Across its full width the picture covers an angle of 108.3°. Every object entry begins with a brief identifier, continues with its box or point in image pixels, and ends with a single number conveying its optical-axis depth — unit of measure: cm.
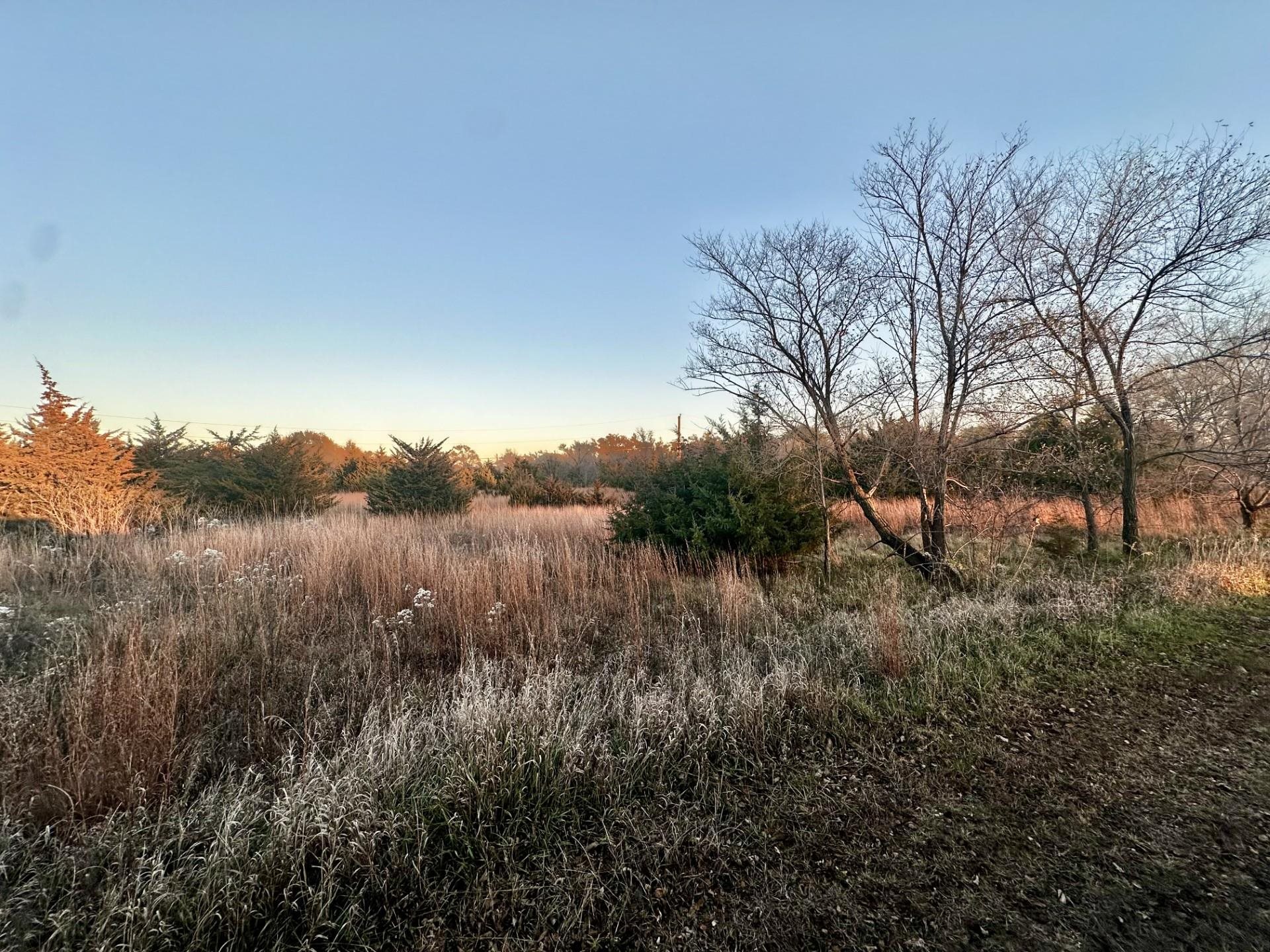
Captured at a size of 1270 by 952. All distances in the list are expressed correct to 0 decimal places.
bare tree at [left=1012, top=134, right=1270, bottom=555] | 709
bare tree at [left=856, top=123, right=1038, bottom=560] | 664
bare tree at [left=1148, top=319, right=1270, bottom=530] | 827
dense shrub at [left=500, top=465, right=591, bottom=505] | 1883
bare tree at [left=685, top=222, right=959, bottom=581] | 750
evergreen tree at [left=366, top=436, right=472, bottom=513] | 1427
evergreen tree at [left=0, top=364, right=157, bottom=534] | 854
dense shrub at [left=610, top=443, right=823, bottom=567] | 779
